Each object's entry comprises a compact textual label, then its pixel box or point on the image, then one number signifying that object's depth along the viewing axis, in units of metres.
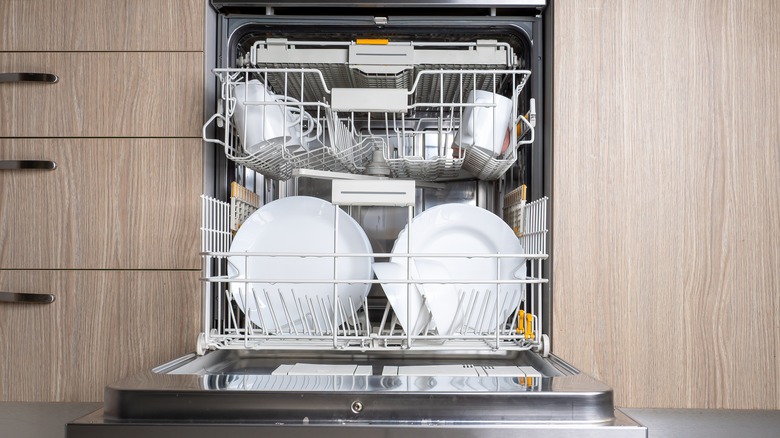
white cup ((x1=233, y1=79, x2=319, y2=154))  1.12
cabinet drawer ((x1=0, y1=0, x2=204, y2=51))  1.19
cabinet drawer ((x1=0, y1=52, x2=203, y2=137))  1.19
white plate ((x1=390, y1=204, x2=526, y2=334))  1.18
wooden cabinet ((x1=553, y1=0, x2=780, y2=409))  1.12
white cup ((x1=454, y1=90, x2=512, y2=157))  1.12
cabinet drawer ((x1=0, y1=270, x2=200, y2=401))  1.17
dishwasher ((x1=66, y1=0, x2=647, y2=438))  1.04
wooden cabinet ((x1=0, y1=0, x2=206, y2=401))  1.17
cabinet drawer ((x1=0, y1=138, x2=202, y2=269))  1.18
